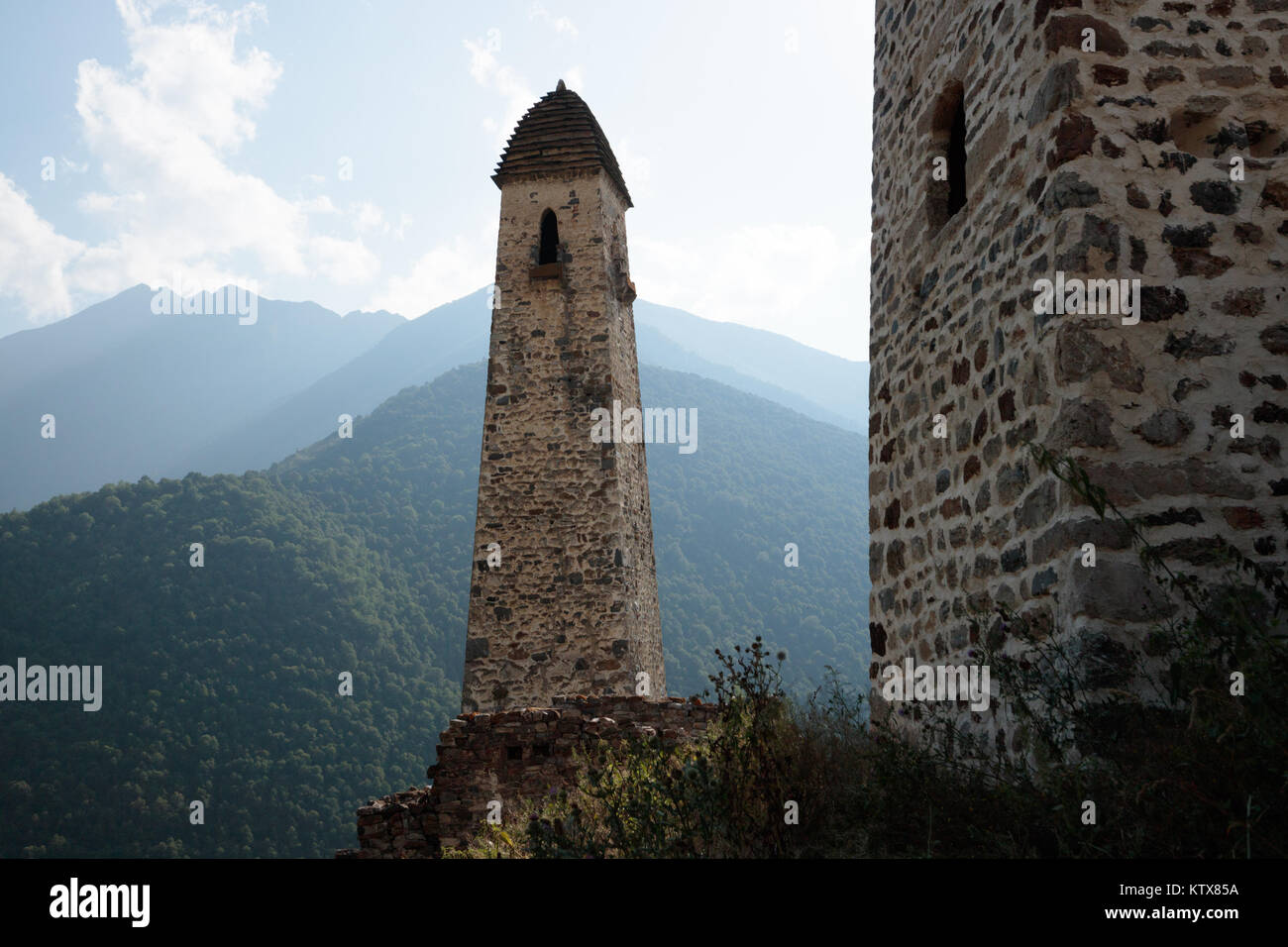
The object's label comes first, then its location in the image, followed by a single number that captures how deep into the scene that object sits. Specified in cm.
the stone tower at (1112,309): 346
